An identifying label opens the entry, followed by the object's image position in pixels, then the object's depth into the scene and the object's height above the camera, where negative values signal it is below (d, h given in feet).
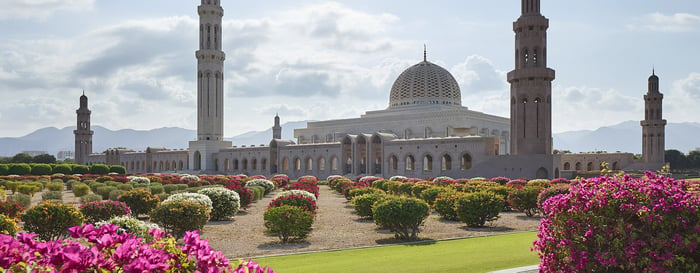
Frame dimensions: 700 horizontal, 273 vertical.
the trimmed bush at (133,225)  33.91 -5.04
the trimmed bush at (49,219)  41.78 -5.67
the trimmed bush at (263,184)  102.95 -7.18
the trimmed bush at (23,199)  68.91 -6.79
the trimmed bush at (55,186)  100.77 -7.52
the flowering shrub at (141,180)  115.12 -7.25
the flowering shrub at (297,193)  57.36 -4.96
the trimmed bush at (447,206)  58.90 -6.54
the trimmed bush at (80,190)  91.51 -7.42
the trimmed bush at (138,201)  60.49 -6.12
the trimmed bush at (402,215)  44.83 -5.69
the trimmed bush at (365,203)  59.36 -6.28
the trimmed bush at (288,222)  43.65 -6.17
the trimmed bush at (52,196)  78.07 -7.28
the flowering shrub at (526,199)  64.08 -6.30
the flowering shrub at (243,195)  71.56 -6.50
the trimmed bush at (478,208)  53.31 -6.07
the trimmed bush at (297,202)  54.70 -5.67
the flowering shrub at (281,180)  127.30 -8.22
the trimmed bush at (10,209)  47.62 -5.58
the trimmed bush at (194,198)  50.75 -4.95
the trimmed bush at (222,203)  60.13 -6.31
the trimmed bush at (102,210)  48.08 -5.76
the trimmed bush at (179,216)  44.47 -5.76
